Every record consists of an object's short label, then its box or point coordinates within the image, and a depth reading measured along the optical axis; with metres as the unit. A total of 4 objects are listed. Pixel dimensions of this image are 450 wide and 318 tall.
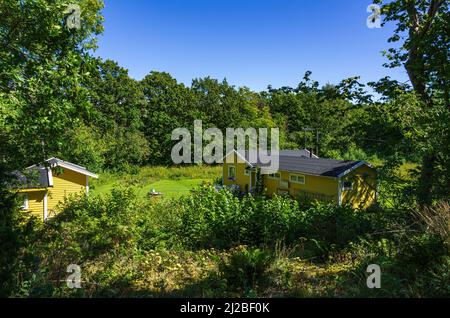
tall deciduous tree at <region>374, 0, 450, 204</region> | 7.02
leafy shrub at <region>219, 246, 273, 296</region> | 4.28
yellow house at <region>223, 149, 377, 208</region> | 16.39
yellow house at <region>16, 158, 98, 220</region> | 12.83
